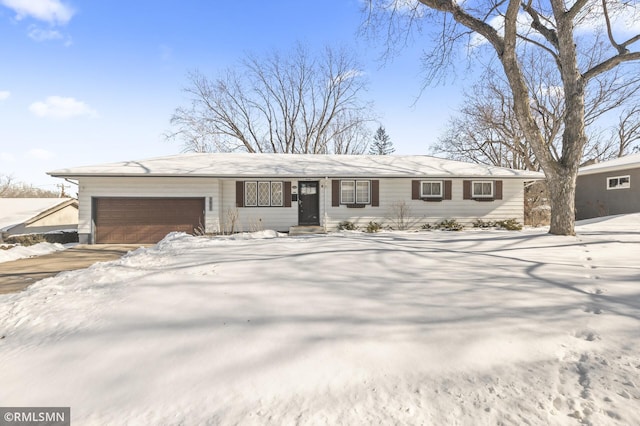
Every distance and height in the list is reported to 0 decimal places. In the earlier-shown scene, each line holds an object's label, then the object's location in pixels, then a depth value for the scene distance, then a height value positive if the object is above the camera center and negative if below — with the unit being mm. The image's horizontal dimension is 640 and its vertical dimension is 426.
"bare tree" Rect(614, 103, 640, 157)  24312 +6062
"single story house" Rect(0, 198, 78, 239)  12961 -137
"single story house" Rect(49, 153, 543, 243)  11570 +611
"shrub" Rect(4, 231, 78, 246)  10617 -986
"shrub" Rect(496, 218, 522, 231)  12484 -707
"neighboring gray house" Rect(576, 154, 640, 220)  14219 +998
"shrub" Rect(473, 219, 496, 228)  12938 -698
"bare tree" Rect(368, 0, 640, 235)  7457 +3002
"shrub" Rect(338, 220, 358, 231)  12547 -715
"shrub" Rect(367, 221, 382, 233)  12276 -755
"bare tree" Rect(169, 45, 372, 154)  24719 +7434
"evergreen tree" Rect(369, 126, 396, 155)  41219 +9514
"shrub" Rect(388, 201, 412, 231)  12816 -268
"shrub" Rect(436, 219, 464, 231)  12703 -724
